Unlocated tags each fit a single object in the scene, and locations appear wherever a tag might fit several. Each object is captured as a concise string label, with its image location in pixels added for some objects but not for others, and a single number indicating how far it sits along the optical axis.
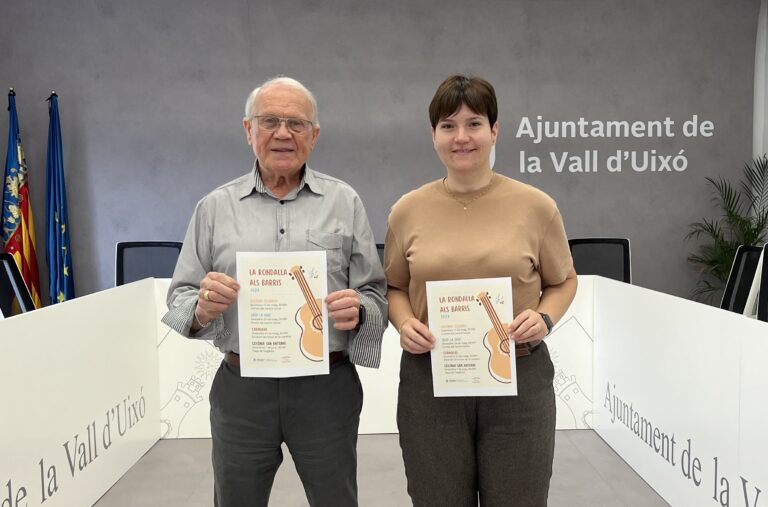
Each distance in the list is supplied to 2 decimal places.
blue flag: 5.30
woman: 1.46
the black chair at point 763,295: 2.64
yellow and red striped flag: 5.19
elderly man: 1.54
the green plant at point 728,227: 5.44
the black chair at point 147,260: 4.45
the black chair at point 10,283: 3.19
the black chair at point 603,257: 4.44
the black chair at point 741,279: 3.61
